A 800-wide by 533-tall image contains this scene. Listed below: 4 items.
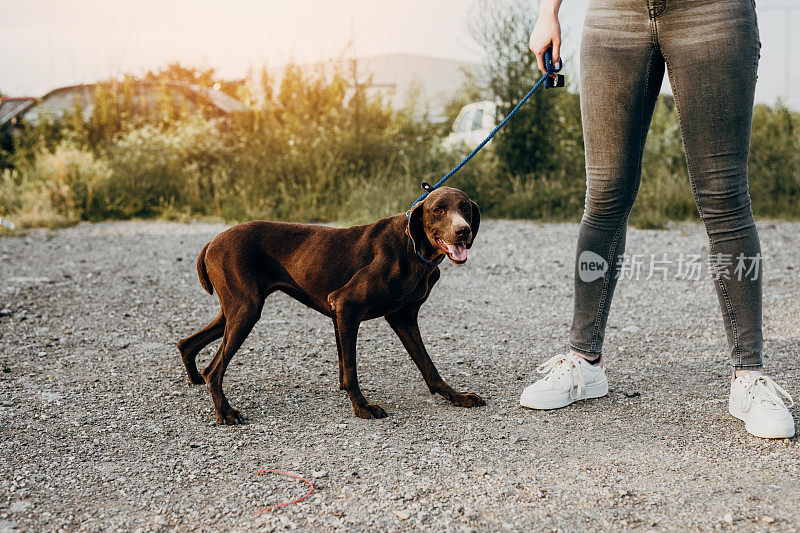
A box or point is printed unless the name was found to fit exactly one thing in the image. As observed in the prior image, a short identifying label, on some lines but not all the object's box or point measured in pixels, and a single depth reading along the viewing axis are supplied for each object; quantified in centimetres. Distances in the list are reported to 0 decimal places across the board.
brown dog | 261
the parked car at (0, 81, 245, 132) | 1132
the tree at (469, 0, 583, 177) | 909
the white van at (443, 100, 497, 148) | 1047
